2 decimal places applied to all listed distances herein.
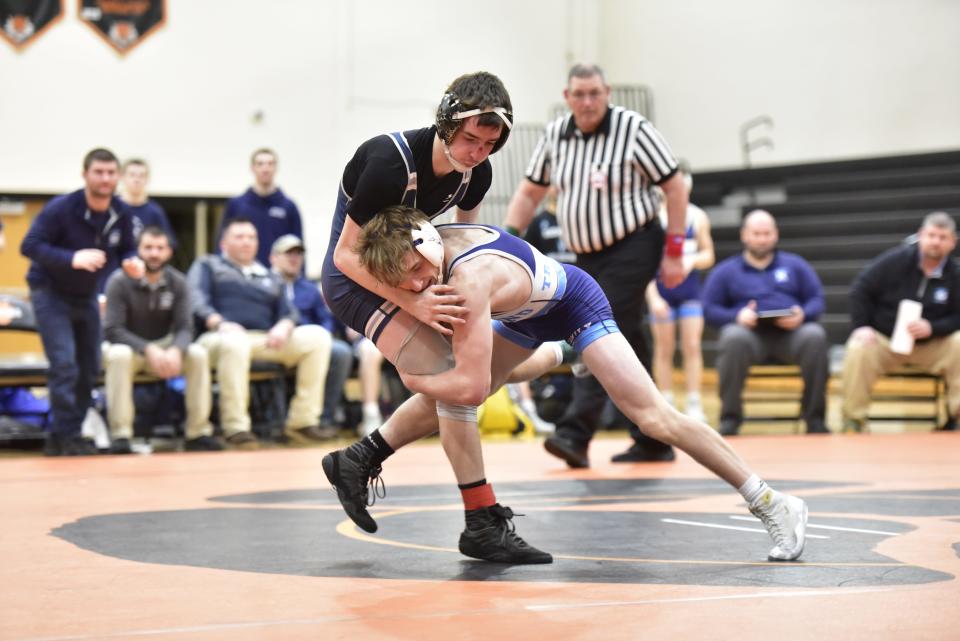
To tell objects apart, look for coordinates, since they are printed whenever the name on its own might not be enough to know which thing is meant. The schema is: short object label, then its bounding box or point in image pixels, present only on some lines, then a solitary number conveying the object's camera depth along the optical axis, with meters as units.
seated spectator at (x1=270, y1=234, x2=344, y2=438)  14.16
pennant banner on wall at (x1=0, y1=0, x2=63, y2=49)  21.64
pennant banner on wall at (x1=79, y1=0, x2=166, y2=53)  22.33
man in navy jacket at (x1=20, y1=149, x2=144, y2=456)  11.52
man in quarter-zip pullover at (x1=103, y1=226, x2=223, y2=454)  12.25
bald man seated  13.77
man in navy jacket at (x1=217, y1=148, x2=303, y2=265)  15.30
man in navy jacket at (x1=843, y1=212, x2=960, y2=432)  13.73
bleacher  22.30
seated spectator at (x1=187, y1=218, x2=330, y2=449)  12.98
